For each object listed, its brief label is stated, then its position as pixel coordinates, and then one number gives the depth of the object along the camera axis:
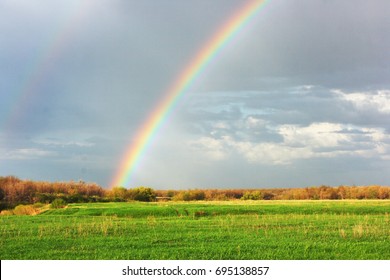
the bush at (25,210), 63.91
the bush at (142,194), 104.44
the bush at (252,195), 113.59
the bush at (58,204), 70.40
